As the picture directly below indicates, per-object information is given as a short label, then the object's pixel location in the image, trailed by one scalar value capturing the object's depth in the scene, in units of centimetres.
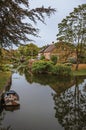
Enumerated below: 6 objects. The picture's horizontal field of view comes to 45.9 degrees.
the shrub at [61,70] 1885
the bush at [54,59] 2328
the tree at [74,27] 2025
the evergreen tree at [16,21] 481
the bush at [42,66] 2087
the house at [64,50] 2060
